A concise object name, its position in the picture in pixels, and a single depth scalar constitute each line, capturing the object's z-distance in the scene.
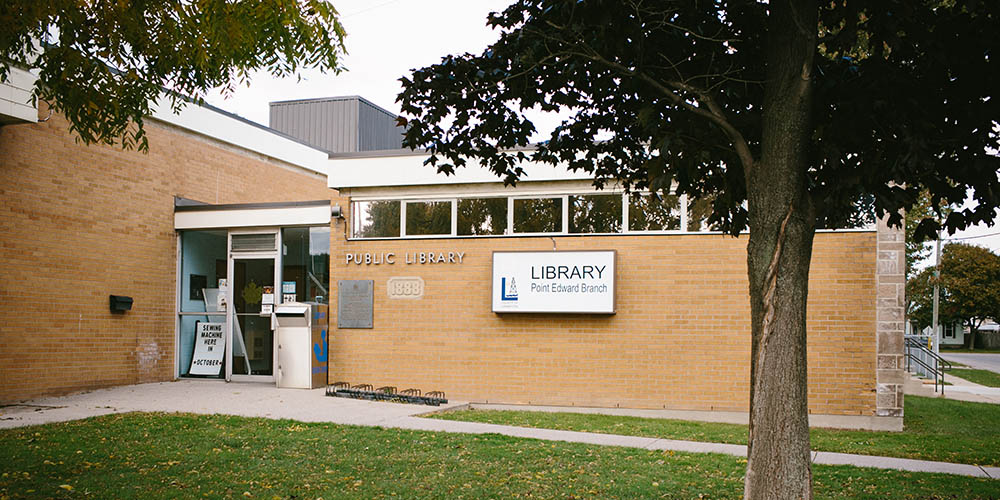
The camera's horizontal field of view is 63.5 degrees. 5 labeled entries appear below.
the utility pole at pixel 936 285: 38.36
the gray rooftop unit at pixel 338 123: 22.38
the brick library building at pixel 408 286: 12.80
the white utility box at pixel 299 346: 15.28
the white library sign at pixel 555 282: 13.56
